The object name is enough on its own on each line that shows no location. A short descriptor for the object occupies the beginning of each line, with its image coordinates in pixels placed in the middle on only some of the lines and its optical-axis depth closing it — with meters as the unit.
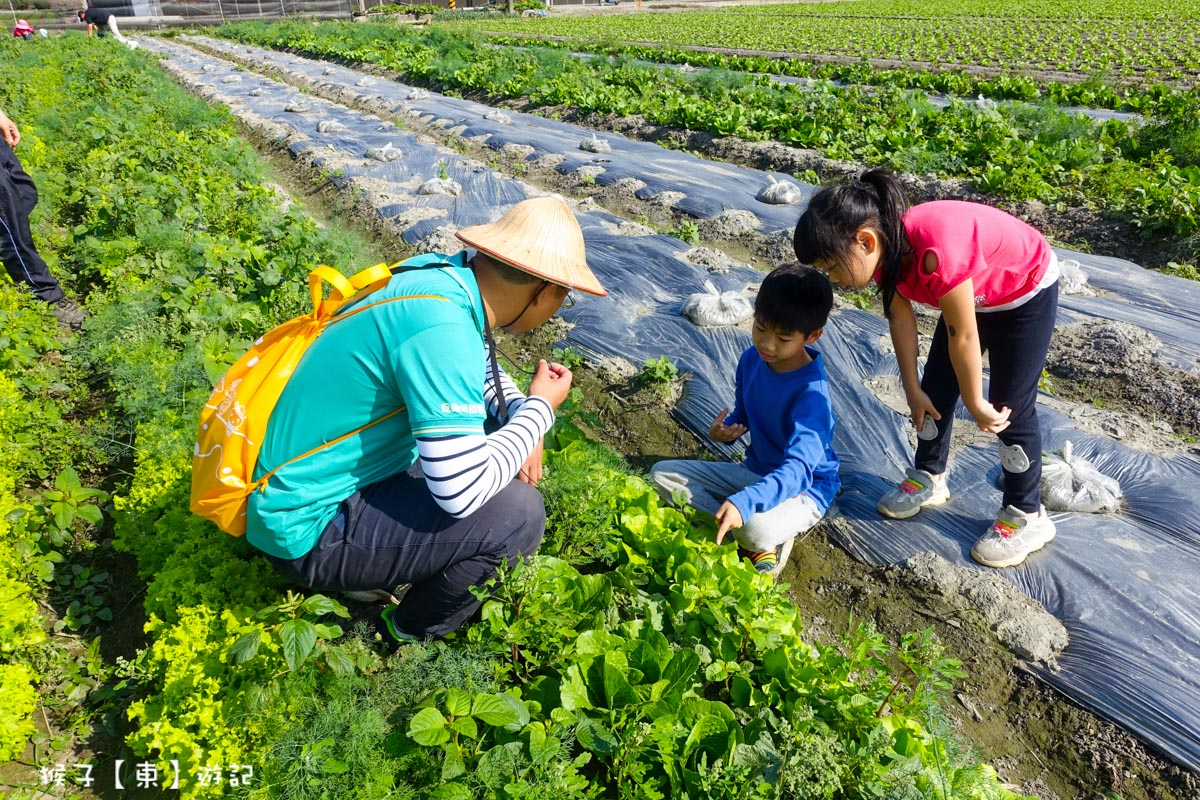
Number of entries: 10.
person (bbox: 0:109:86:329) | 4.22
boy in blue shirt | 2.55
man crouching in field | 1.76
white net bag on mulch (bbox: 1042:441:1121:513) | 2.92
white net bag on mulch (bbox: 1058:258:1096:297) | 4.70
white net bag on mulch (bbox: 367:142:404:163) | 8.23
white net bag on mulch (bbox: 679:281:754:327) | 4.41
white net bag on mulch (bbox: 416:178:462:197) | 7.00
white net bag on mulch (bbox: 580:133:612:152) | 8.53
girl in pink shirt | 2.24
